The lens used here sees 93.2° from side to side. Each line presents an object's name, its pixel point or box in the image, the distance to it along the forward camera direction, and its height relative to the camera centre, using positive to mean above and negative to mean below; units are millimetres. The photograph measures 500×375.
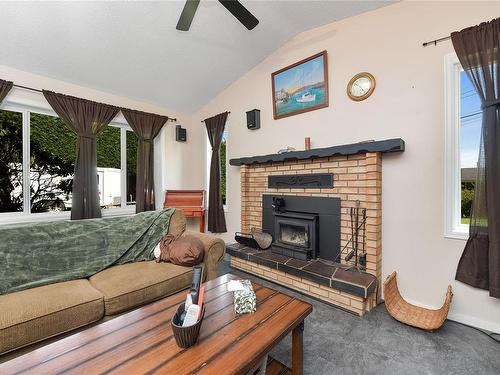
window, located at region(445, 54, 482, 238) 1965 +315
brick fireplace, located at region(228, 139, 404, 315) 2146 -356
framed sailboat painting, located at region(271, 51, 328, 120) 2732 +1221
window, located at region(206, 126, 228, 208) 3930 +296
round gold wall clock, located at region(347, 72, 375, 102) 2377 +1022
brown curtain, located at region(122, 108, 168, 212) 3713 +465
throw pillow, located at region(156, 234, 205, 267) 2146 -608
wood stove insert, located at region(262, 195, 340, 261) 2559 -476
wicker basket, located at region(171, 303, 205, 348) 1000 -632
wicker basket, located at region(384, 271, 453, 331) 1777 -1049
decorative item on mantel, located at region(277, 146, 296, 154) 2875 +440
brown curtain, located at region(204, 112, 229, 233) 3791 +10
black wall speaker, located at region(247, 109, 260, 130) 3361 +953
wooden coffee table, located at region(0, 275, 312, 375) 918 -700
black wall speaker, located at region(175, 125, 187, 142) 4227 +942
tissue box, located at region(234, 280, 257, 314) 1298 -643
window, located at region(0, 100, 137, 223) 2855 +289
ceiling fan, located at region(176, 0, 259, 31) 1638 +1280
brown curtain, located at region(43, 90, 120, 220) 3043 +525
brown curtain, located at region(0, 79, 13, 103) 2600 +1096
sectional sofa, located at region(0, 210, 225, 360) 1361 -764
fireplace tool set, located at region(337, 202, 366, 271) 2323 -566
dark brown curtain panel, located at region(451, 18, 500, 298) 1696 +155
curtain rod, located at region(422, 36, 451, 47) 1985 +1232
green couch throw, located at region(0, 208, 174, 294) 1767 -529
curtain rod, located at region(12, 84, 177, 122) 2753 +1165
